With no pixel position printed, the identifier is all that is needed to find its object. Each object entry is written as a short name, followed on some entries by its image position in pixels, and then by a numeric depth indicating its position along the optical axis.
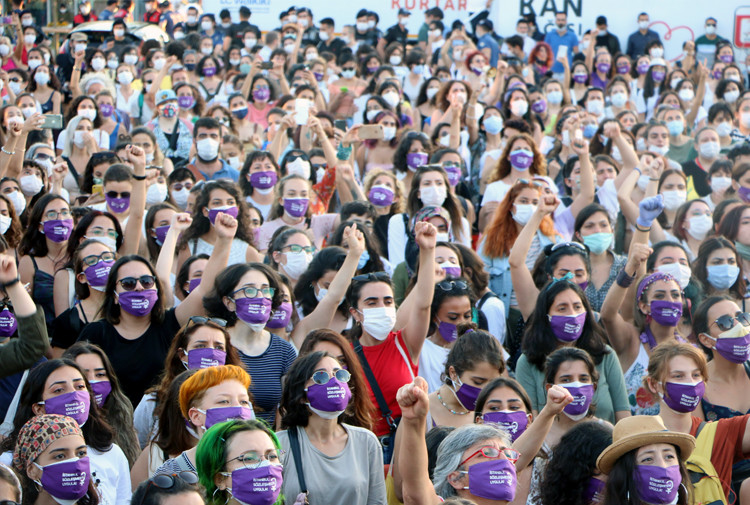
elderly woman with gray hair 8.51
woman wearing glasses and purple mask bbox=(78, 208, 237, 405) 11.84
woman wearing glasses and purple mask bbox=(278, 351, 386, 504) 9.56
